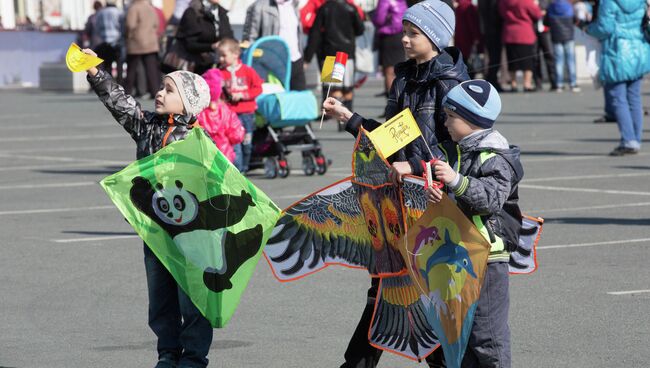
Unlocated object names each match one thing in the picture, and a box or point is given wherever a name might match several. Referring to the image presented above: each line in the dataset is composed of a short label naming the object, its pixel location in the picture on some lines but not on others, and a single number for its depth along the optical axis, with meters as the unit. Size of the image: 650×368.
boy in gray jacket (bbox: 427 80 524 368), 7.87
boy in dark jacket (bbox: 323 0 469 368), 8.82
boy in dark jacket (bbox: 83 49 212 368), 9.23
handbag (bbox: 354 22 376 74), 35.02
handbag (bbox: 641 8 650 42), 23.00
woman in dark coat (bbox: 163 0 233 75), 24.45
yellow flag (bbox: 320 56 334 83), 8.77
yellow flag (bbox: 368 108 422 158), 8.04
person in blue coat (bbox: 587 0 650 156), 22.91
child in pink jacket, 18.18
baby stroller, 21.69
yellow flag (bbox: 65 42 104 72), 9.55
